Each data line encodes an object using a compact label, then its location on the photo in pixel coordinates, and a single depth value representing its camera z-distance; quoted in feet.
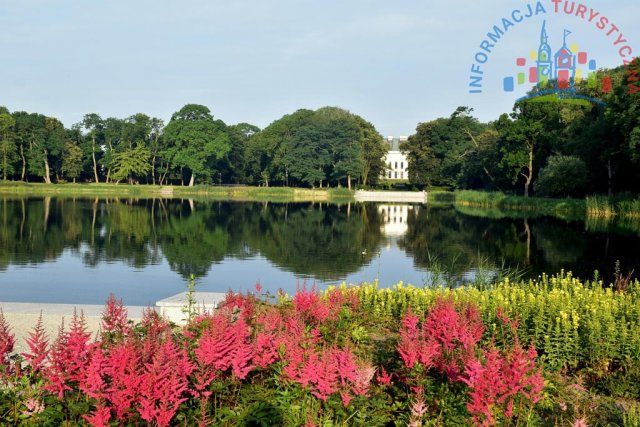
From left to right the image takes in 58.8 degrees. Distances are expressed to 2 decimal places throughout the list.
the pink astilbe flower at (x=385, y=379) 17.11
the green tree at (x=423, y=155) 318.04
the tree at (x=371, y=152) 317.83
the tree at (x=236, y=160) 340.88
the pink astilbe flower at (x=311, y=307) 24.80
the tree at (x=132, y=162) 312.29
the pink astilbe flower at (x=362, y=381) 15.58
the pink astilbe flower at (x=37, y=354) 15.30
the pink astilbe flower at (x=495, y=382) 13.91
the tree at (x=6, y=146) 289.55
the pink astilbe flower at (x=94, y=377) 13.65
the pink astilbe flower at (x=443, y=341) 17.52
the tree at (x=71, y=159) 311.88
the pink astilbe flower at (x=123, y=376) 13.46
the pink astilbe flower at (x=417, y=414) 13.84
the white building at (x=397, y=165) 501.56
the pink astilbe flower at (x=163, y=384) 12.87
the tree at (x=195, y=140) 300.20
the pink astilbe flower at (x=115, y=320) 18.34
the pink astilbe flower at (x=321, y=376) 15.15
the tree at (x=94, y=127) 327.47
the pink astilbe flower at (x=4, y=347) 15.78
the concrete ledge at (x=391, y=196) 289.51
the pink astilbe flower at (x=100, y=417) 12.42
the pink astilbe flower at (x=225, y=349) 15.37
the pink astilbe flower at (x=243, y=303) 23.86
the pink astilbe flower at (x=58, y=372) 14.58
